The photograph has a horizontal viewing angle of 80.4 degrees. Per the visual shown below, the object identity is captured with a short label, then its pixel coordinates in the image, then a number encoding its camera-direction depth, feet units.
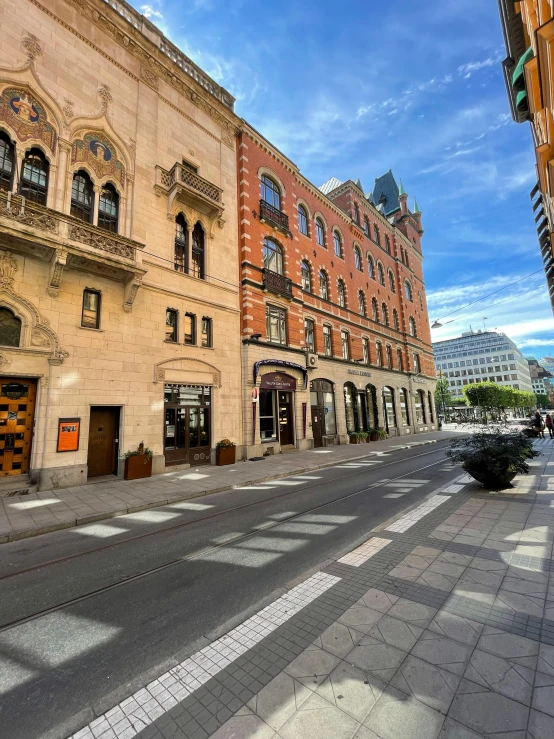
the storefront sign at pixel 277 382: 60.34
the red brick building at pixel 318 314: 61.72
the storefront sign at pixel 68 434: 35.81
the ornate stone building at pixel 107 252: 35.32
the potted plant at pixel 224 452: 50.01
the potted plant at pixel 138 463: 39.40
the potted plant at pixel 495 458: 28.35
